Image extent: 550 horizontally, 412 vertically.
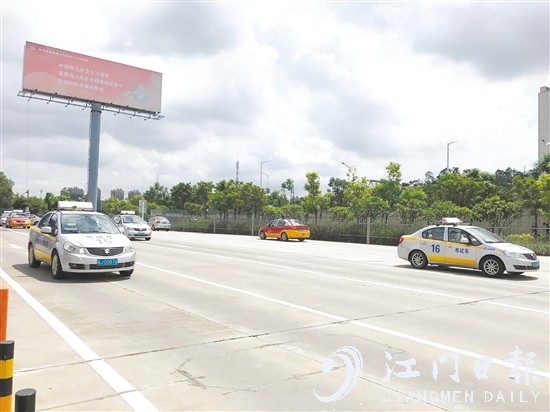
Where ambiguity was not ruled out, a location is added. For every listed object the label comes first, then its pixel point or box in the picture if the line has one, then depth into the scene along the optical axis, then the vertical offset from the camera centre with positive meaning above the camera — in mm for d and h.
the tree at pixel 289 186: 88156 +7589
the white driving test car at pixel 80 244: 10812 -577
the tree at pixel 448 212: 30359 +1150
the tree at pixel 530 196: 30016 +2374
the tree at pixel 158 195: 90250 +5134
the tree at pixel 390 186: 40594 +3664
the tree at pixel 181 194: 86188 +5178
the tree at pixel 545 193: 26659 +2288
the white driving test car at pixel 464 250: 13500 -594
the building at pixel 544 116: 98375 +24352
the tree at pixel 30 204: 109812 +3188
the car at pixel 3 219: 51234 -188
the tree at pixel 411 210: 31844 +1288
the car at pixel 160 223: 49469 -147
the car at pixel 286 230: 32406 -300
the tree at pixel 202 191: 79500 +5407
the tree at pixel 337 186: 64850 +6417
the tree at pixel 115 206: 88388 +2916
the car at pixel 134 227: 28812 -351
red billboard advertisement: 44562 +14188
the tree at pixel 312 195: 45844 +3148
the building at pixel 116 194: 193875 +11080
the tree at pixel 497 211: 29375 +1270
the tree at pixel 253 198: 49656 +2755
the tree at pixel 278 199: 74312 +4285
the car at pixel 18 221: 47188 -365
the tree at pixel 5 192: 97875 +5208
